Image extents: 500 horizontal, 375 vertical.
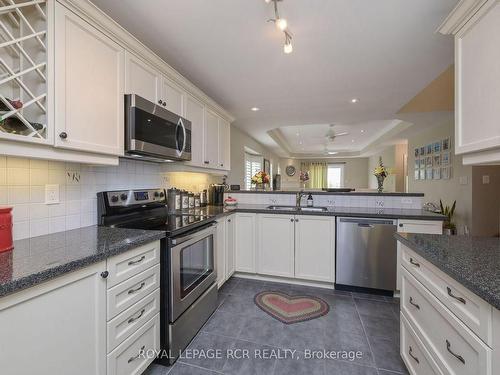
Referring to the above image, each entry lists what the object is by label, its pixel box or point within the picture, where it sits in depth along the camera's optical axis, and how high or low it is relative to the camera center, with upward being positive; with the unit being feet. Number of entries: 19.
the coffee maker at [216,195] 10.78 -0.42
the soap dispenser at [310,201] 10.30 -0.66
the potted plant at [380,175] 10.17 +0.50
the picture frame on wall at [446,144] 13.97 +2.58
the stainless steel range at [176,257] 5.00 -1.74
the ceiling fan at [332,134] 18.67 +4.45
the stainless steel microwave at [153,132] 5.25 +1.37
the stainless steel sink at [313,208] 9.56 -0.93
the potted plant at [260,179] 11.78 +0.36
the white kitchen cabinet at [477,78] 3.60 +1.82
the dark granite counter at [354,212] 7.63 -0.92
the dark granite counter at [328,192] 9.33 -0.28
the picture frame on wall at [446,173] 14.20 +0.85
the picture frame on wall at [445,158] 14.14 +1.75
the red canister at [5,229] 3.53 -0.67
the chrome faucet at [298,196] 10.28 -0.46
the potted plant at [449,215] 12.11 -1.70
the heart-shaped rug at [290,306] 6.91 -3.82
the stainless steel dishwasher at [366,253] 7.99 -2.33
